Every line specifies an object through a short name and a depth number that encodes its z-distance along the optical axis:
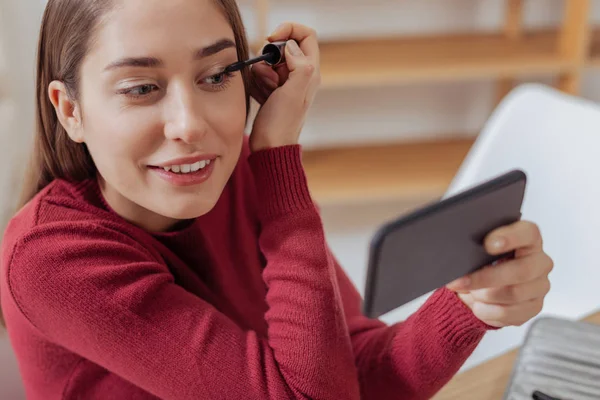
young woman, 0.81
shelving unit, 2.18
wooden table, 0.89
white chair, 1.30
